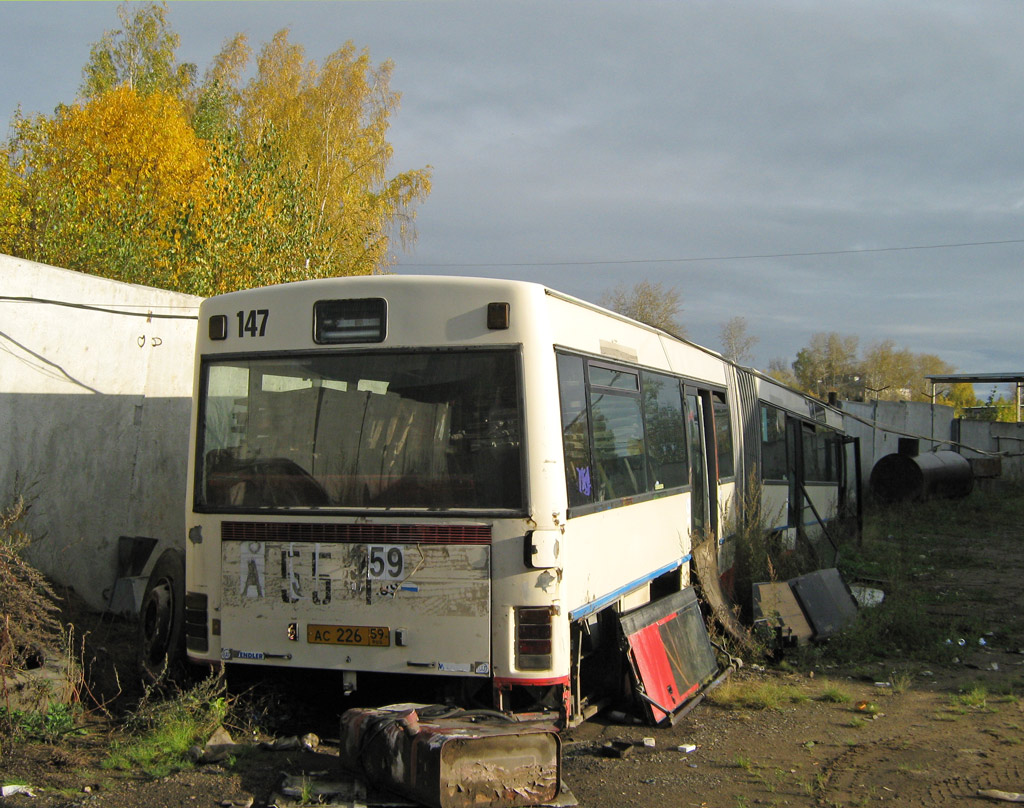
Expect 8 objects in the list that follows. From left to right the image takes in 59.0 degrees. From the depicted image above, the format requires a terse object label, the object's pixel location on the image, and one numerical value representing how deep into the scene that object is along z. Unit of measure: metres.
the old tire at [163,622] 6.53
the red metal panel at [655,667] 6.54
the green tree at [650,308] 54.75
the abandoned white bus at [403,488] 5.45
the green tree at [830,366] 94.38
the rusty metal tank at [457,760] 4.52
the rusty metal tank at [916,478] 26.05
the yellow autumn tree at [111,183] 16.84
